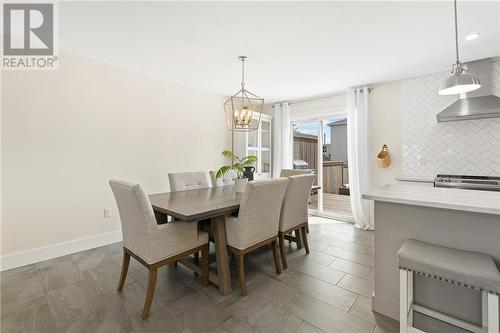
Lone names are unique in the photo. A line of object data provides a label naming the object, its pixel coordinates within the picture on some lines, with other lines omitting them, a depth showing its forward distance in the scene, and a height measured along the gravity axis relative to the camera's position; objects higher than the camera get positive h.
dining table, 1.72 -0.35
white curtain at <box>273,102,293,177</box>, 4.86 +0.63
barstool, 1.06 -0.56
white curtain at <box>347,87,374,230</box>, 3.70 +0.23
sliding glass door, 4.51 +0.03
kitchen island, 1.29 -0.44
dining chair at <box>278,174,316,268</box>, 2.41 -0.49
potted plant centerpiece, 2.59 -0.11
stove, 2.49 -0.20
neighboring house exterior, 6.71 +0.78
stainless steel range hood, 2.62 +0.79
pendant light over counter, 1.49 +0.59
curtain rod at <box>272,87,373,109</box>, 4.11 +1.42
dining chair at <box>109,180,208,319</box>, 1.63 -0.56
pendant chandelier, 2.64 +0.63
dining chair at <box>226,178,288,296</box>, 1.88 -0.48
